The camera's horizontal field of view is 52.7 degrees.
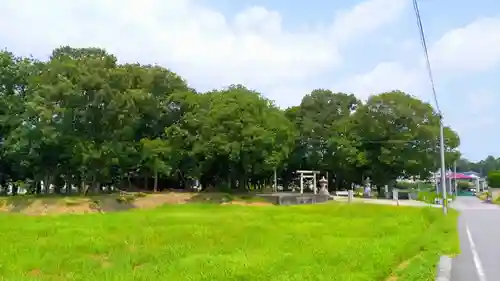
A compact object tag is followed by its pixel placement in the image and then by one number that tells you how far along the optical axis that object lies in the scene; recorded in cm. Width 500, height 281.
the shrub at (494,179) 7102
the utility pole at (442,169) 2978
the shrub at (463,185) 9256
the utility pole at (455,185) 7688
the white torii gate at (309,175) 5084
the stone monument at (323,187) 4870
